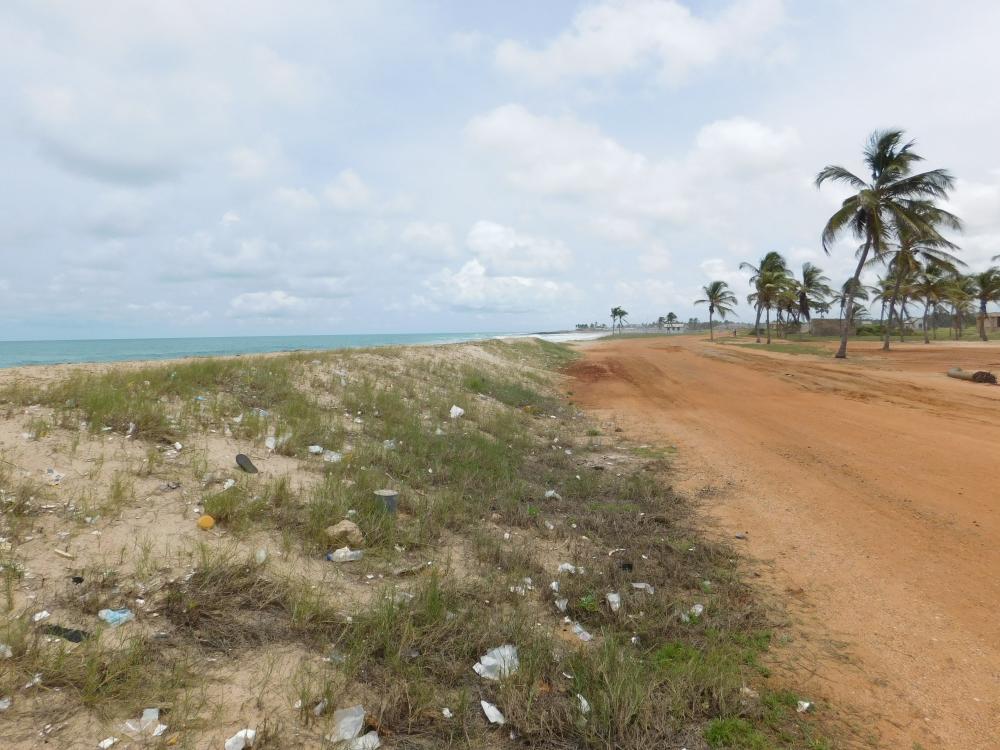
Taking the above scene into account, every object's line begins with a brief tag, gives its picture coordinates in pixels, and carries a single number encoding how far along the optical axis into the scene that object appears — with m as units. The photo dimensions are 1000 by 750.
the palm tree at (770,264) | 52.25
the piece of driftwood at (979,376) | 14.66
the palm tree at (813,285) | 54.44
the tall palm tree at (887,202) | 23.64
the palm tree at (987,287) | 42.25
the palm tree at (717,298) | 61.44
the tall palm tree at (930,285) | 37.69
